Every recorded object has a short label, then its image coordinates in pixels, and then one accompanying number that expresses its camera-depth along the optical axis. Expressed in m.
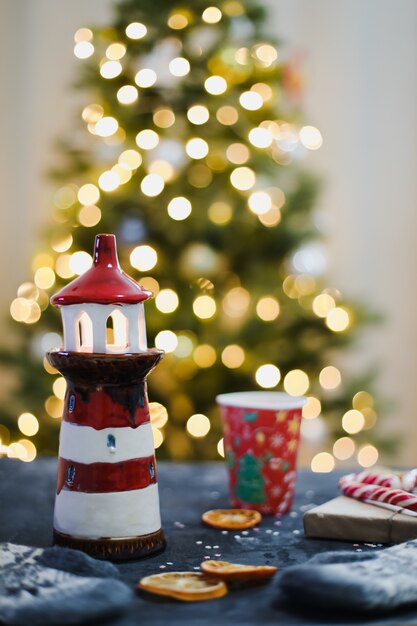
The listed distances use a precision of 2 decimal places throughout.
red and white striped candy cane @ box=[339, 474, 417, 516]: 0.75
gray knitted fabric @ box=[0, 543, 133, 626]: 0.51
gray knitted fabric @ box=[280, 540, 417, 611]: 0.53
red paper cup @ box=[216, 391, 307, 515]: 0.87
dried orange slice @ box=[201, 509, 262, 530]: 0.80
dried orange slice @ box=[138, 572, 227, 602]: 0.57
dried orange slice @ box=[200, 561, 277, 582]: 0.61
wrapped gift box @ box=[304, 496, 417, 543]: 0.72
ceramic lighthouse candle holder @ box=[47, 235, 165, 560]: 0.69
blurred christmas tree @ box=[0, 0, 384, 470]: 2.13
